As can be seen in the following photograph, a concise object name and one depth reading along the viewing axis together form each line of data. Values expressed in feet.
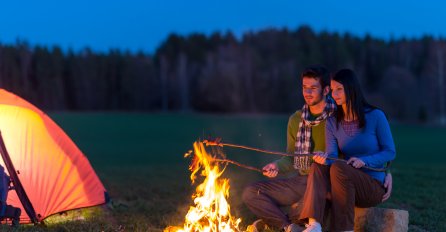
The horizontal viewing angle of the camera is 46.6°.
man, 17.52
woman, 15.47
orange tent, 20.94
